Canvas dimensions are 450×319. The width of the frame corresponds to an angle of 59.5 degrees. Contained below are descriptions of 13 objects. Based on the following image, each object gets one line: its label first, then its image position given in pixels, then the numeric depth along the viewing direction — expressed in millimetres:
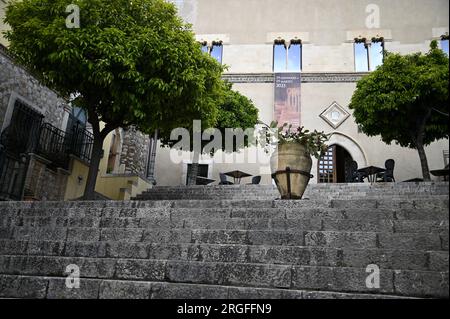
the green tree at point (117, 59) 8023
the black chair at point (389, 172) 13695
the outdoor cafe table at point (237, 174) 15345
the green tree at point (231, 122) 14523
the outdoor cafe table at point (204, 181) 17147
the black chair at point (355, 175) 14711
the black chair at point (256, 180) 15680
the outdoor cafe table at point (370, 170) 13445
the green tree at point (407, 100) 11570
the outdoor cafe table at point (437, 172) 11818
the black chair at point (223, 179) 15026
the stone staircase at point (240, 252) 3398
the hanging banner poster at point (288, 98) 18594
